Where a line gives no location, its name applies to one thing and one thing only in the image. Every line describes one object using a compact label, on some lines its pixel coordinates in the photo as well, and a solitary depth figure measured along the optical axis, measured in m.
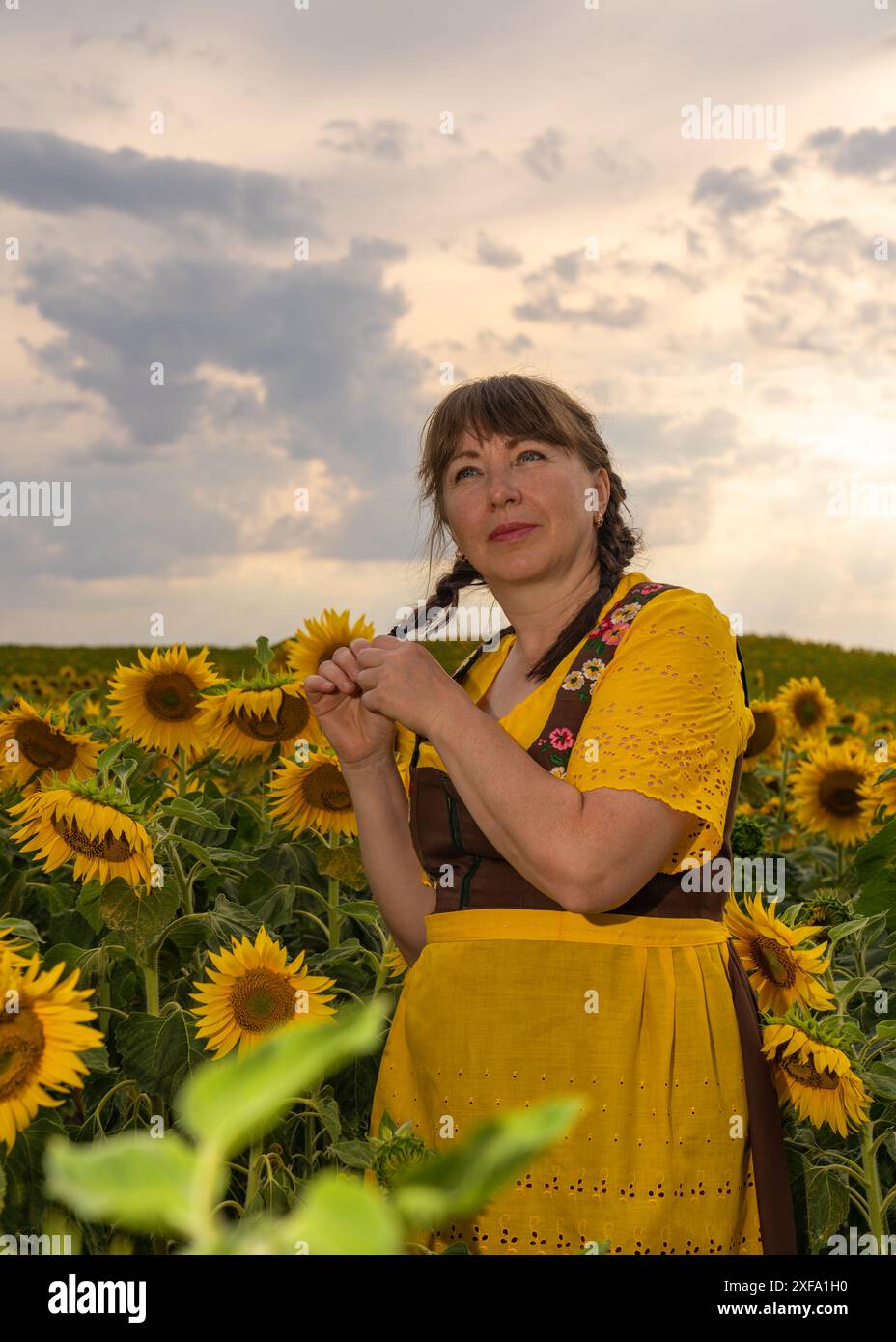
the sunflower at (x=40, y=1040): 1.24
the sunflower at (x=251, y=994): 2.29
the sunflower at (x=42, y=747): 3.36
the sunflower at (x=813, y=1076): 2.26
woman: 2.02
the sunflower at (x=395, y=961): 2.79
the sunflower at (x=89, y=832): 2.37
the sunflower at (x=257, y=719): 3.18
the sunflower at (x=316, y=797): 3.07
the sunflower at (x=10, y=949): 1.21
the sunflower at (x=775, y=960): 2.46
